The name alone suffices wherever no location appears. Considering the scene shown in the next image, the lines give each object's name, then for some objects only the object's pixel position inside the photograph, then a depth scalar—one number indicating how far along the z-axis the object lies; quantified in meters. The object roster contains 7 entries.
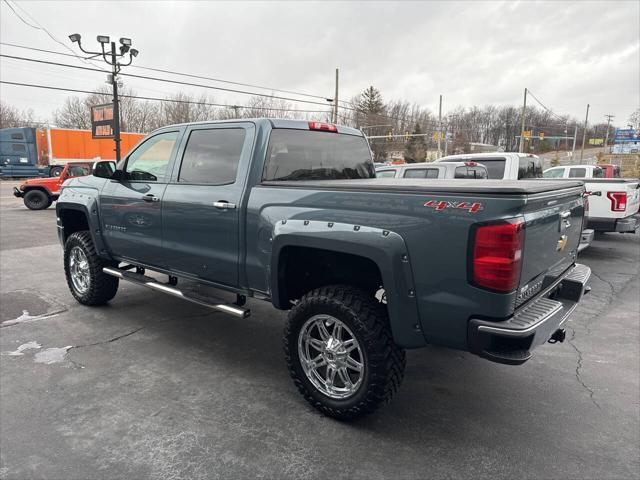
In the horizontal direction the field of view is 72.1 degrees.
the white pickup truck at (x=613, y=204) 7.95
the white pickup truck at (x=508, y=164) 9.70
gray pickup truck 2.32
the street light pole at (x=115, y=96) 17.74
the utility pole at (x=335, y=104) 35.59
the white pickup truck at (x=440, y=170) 9.01
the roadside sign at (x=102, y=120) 19.92
